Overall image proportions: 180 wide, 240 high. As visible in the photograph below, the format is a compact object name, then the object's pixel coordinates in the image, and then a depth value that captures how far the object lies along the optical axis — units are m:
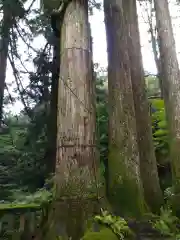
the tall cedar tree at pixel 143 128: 4.50
